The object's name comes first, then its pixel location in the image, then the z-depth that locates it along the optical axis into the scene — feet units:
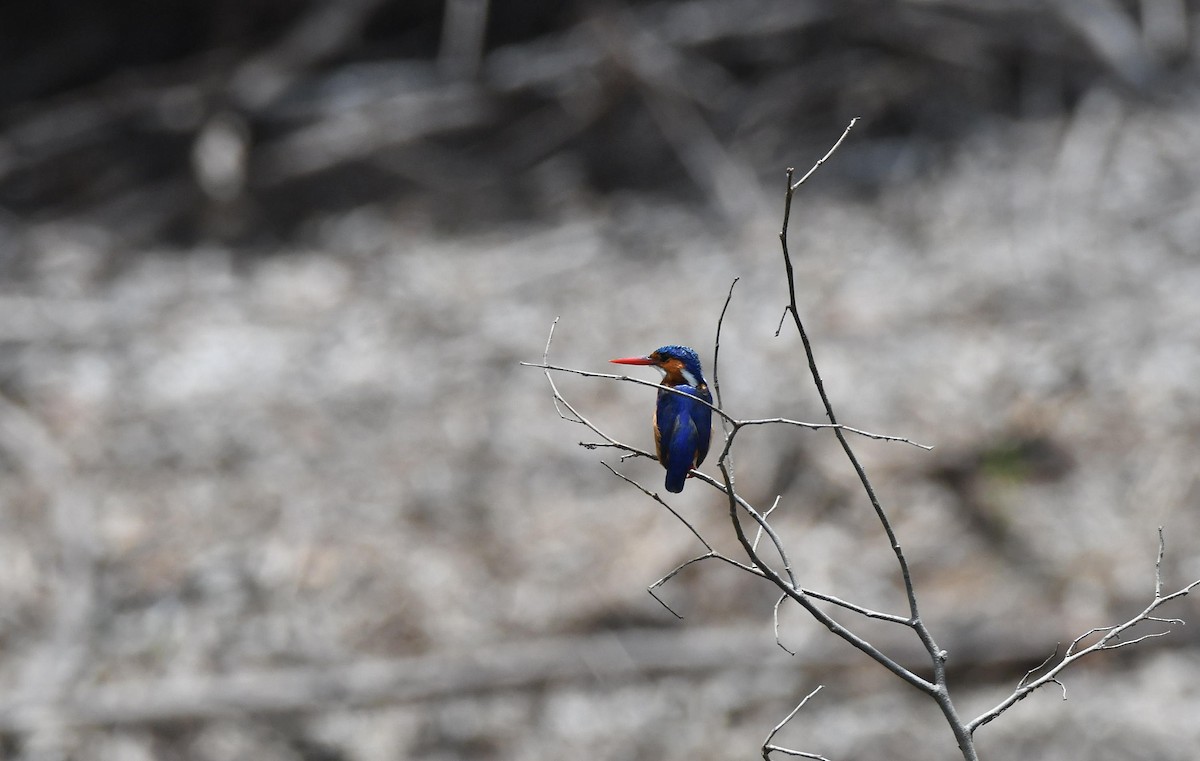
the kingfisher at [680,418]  39.11
